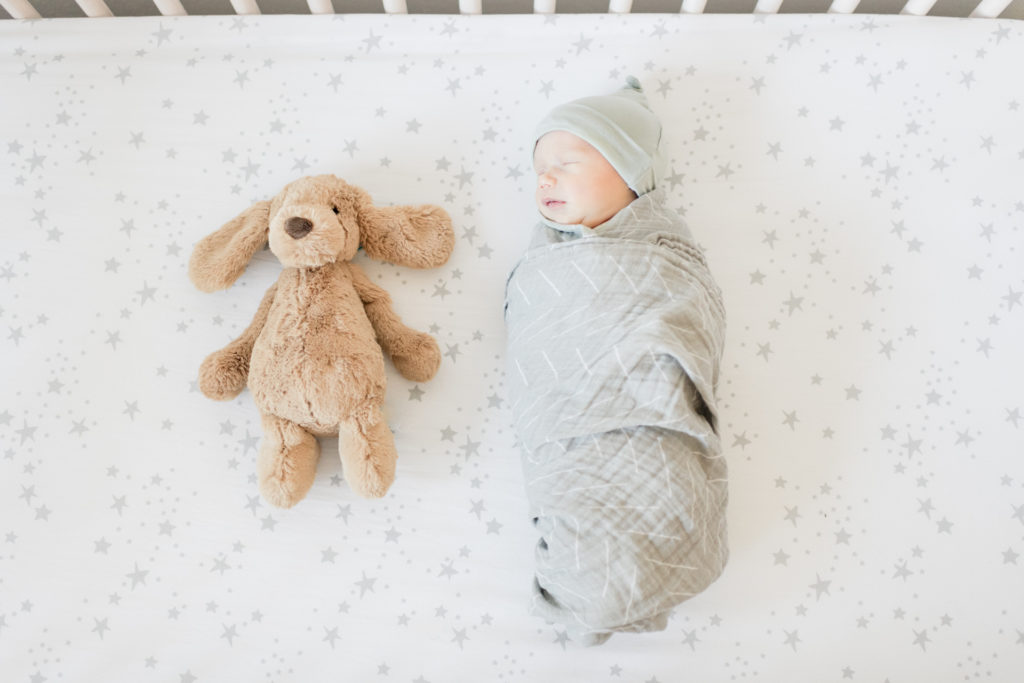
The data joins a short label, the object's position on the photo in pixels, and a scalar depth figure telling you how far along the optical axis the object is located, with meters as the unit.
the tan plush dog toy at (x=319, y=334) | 1.05
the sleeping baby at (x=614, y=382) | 0.98
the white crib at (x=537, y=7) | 1.30
